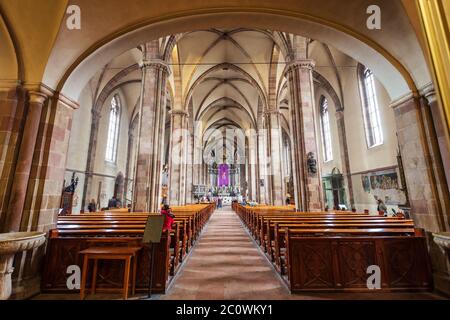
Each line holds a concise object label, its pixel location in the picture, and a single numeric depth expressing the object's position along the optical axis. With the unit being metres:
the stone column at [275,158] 15.20
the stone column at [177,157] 15.80
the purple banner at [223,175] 40.19
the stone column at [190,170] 18.73
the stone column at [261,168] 18.63
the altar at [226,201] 32.54
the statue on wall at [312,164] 8.26
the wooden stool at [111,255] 2.87
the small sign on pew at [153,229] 2.95
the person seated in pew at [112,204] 14.80
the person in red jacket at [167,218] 3.51
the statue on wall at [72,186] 11.72
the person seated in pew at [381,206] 9.89
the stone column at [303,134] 8.13
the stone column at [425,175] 3.26
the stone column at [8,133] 3.11
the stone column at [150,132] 8.29
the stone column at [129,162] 19.15
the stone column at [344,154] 13.94
